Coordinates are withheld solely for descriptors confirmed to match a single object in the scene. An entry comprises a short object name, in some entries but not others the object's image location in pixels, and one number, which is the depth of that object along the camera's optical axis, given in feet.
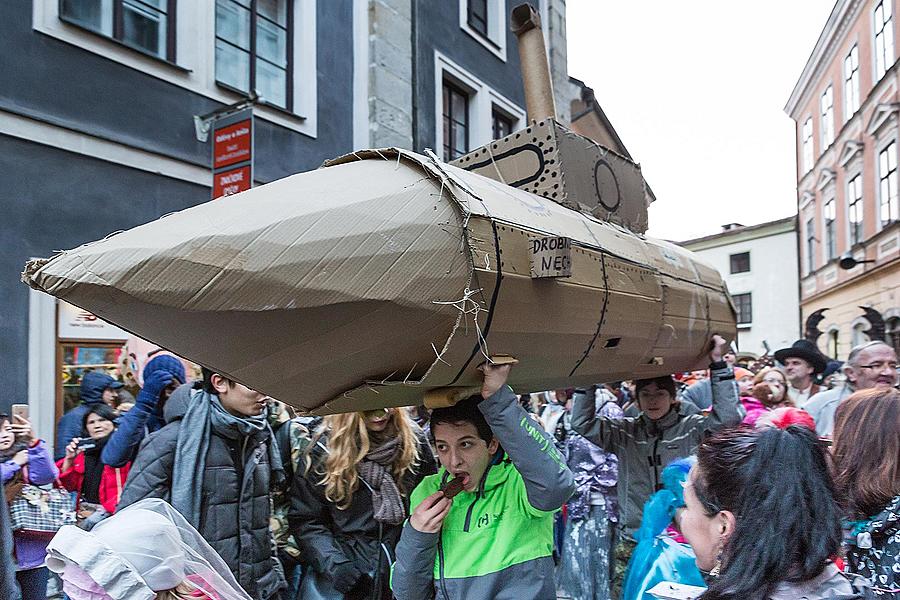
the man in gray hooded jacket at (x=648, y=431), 11.60
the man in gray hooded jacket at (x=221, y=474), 9.08
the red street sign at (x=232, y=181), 21.76
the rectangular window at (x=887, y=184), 57.31
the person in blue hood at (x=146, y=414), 11.83
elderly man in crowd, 14.19
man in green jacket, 6.79
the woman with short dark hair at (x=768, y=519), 4.75
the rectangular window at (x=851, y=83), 66.80
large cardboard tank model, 4.89
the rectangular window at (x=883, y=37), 56.65
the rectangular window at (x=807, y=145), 85.61
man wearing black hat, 19.66
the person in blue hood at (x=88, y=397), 16.08
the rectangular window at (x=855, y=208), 66.74
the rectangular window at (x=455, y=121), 37.60
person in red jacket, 13.20
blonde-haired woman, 9.95
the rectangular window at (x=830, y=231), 76.28
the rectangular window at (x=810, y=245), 84.99
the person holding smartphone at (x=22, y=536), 12.18
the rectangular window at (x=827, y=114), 76.07
